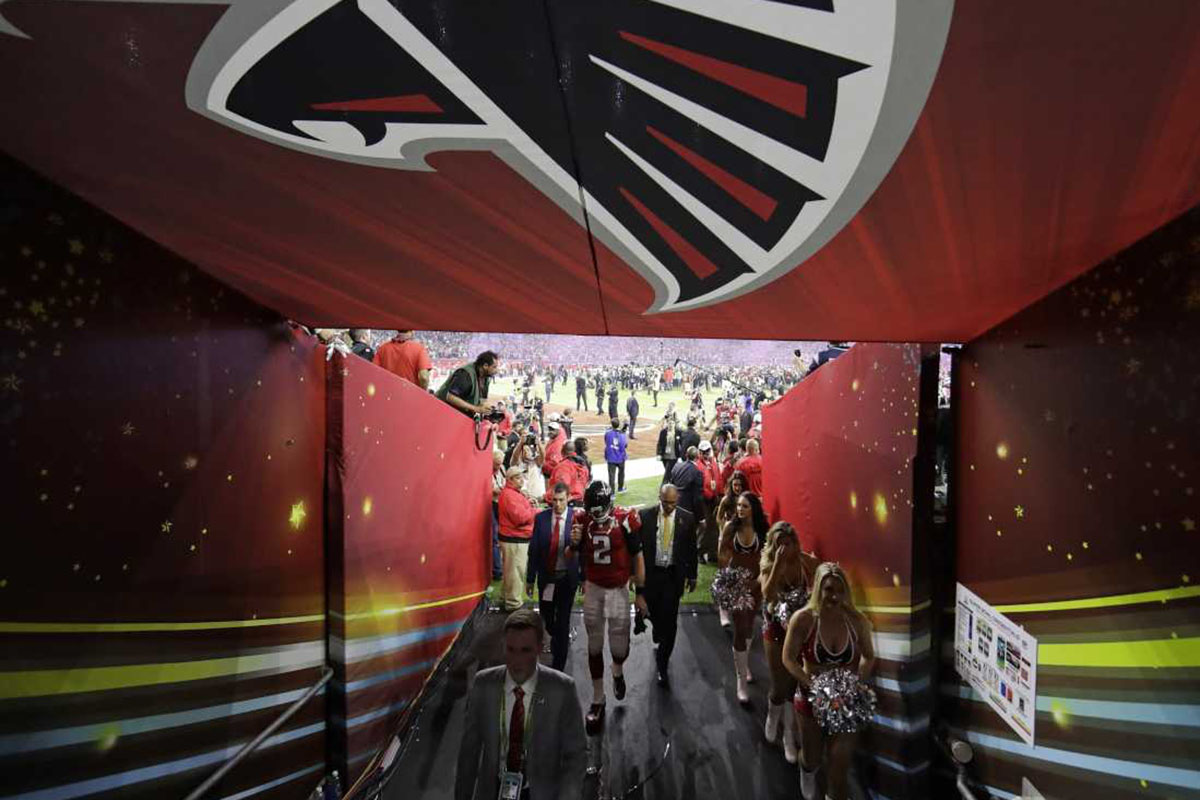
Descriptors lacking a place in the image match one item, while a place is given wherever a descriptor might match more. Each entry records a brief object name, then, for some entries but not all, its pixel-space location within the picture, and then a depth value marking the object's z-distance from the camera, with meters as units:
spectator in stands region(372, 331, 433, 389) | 5.54
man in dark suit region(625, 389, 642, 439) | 14.15
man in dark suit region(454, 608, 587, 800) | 2.57
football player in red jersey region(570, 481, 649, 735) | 4.86
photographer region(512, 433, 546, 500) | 8.02
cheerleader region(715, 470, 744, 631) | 5.97
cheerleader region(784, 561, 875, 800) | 3.56
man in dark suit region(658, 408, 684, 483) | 10.51
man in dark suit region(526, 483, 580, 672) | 5.32
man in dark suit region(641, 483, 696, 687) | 5.43
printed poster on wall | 2.57
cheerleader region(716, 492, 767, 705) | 5.10
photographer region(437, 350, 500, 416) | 6.00
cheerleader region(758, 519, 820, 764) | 4.24
